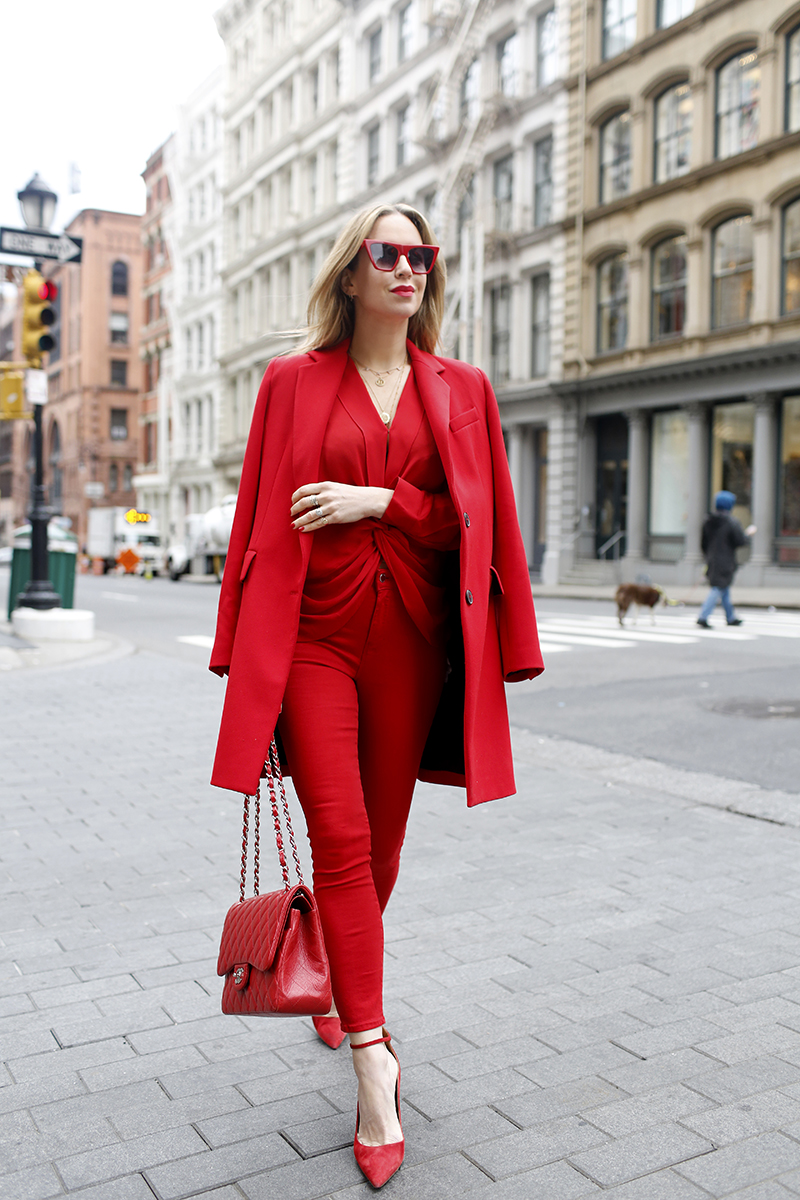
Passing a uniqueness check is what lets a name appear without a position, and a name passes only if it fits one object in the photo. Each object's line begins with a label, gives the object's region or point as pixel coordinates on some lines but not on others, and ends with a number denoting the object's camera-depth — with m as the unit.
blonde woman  2.53
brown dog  15.67
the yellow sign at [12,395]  13.36
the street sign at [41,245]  11.64
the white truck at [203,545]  34.69
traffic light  12.34
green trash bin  14.52
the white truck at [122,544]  44.97
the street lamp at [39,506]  13.20
